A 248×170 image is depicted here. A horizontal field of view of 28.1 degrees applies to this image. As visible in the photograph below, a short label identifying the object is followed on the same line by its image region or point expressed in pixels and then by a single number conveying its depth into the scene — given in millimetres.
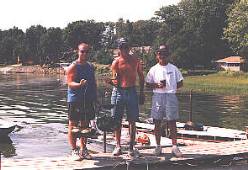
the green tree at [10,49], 184875
